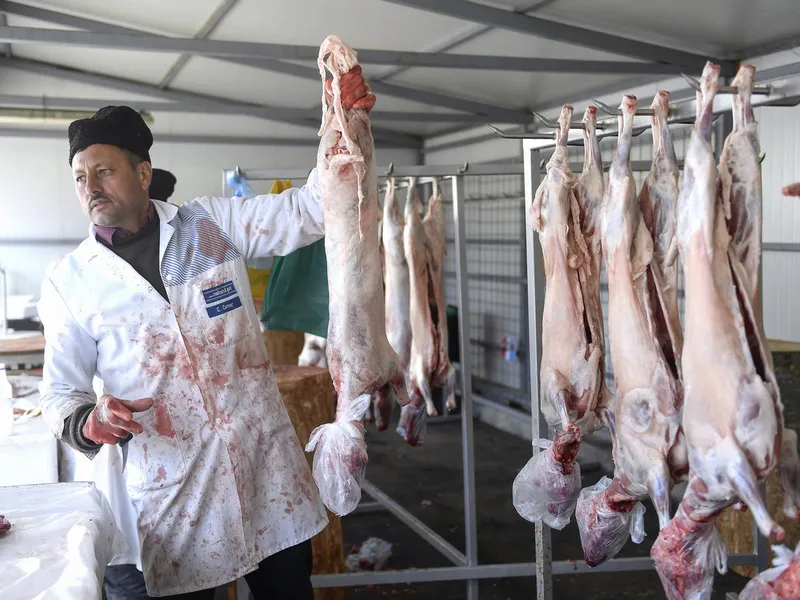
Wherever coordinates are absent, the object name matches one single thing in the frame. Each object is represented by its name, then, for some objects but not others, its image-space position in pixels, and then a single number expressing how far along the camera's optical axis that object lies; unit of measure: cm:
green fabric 367
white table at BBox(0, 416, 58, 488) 326
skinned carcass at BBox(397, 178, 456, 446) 438
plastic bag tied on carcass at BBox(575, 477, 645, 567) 203
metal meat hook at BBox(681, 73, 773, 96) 168
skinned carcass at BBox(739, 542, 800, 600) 149
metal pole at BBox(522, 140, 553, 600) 259
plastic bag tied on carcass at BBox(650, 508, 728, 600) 171
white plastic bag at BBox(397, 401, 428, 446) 431
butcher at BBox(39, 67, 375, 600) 250
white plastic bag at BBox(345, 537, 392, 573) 468
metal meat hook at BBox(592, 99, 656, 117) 186
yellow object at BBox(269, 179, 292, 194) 418
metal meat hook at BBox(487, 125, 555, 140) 228
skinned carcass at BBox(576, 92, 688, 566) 184
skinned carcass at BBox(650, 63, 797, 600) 158
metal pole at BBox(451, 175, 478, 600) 381
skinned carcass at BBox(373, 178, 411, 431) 451
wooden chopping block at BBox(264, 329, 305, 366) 526
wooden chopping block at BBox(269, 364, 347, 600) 383
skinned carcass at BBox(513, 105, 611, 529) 218
